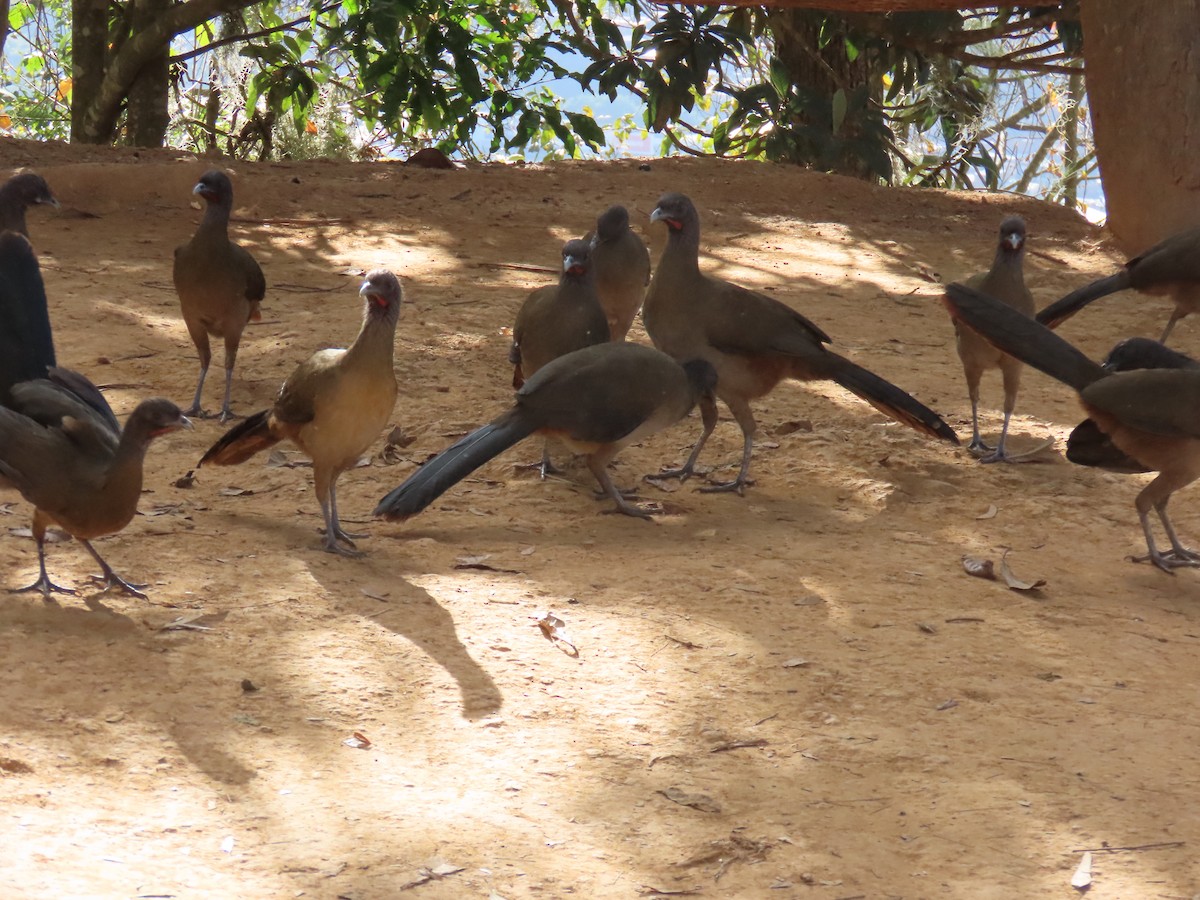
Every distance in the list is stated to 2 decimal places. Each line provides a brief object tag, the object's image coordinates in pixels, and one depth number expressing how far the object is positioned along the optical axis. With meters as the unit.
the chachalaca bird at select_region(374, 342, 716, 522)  4.95
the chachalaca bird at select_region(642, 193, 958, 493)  5.75
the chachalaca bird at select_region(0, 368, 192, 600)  4.09
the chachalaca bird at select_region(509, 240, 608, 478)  5.75
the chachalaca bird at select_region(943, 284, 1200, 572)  4.88
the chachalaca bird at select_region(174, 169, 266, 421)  6.26
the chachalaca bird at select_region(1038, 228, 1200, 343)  7.07
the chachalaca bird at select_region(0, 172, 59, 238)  5.98
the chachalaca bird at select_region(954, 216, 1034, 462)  6.11
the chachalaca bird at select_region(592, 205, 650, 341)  6.76
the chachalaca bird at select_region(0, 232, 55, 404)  4.82
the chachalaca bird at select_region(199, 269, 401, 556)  4.70
